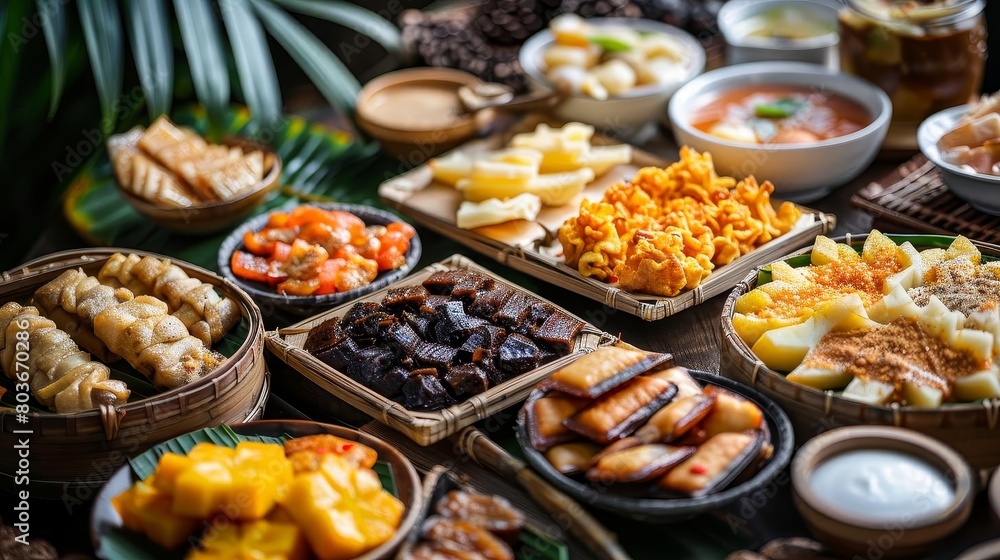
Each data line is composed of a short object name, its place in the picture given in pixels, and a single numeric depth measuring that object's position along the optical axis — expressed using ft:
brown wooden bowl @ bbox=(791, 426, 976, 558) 5.93
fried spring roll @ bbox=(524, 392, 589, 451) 7.04
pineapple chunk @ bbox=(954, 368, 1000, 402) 6.88
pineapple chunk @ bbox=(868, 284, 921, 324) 7.67
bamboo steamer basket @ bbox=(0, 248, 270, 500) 7.47
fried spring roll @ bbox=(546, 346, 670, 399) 7.12
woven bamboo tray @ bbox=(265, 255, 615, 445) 7.55
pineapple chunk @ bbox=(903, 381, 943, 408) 6.89
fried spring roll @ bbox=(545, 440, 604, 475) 6.85
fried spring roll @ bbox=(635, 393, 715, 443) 6.84
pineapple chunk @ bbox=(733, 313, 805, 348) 8.00
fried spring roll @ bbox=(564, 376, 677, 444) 6.93
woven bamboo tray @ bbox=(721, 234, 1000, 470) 6.80
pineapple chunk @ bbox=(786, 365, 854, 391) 7.34
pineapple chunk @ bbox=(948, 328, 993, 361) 7.10
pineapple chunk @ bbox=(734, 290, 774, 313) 8.34
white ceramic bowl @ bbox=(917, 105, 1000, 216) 9.57
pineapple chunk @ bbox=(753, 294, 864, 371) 7.67
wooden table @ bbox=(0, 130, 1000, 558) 6.94
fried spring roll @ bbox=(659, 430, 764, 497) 6.43
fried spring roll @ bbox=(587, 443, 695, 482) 6.50
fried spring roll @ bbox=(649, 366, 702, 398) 7.41
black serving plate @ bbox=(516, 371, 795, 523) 6.37
